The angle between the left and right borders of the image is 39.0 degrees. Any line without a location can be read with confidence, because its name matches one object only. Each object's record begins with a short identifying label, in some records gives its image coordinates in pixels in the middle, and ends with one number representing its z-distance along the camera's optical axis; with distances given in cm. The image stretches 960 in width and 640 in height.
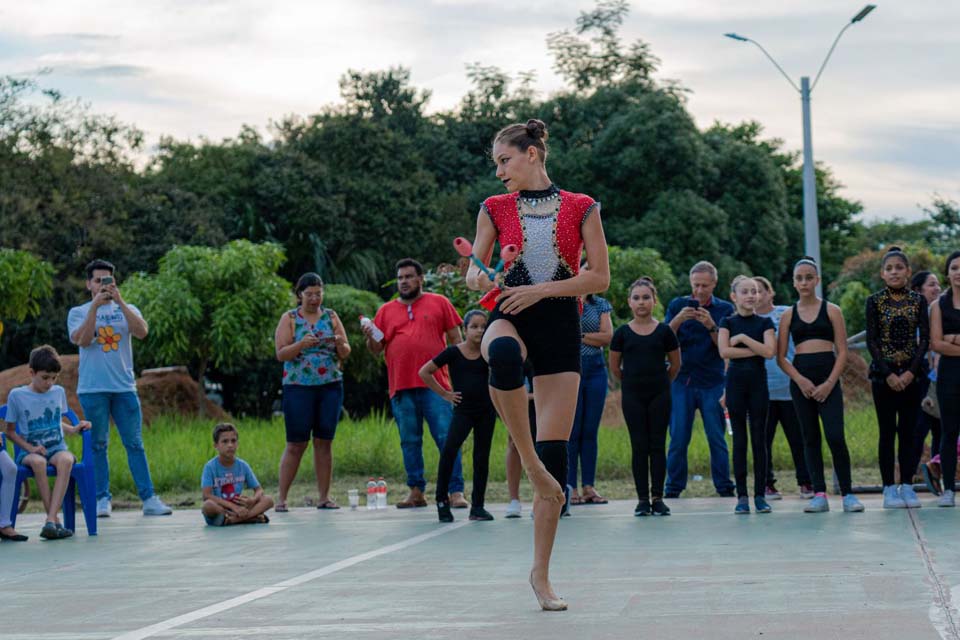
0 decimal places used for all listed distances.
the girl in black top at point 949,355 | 1045
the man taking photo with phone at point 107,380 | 1205
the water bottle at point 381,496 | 1235
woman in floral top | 1210
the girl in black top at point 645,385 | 1061
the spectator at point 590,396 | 1148
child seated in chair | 1000
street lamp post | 2359
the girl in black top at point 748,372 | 1075
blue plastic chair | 1009
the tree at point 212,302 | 2948
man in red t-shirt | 1214
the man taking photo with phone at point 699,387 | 1246
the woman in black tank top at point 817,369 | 1048
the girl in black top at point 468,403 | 1060
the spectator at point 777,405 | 1208
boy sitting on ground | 1066
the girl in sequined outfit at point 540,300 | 559
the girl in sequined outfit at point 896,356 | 1051
